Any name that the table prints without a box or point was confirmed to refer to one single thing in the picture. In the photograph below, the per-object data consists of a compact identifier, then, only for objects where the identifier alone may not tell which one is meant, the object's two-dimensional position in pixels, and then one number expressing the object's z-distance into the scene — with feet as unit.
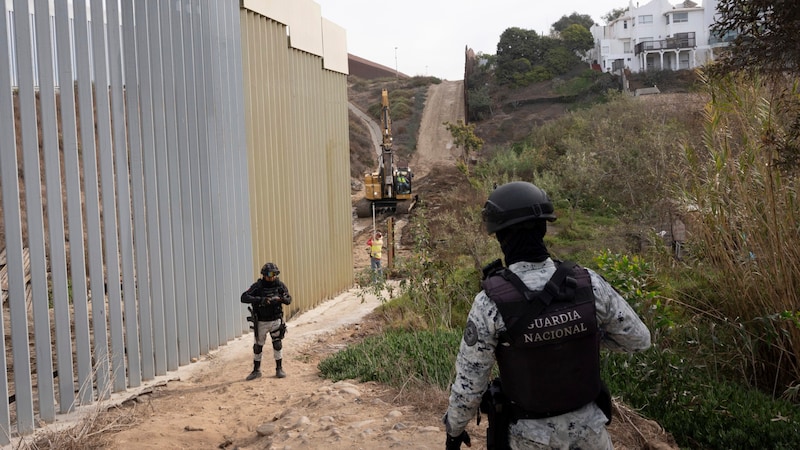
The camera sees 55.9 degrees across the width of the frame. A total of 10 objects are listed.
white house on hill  178.60
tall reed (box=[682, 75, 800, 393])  19.43
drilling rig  84.12
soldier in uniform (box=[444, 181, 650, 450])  9.66
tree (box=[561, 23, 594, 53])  190.70
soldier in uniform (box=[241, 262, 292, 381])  26.78
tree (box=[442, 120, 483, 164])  129.39
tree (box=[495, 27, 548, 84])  179.42
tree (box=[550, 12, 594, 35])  248.52
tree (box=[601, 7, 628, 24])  269.46
